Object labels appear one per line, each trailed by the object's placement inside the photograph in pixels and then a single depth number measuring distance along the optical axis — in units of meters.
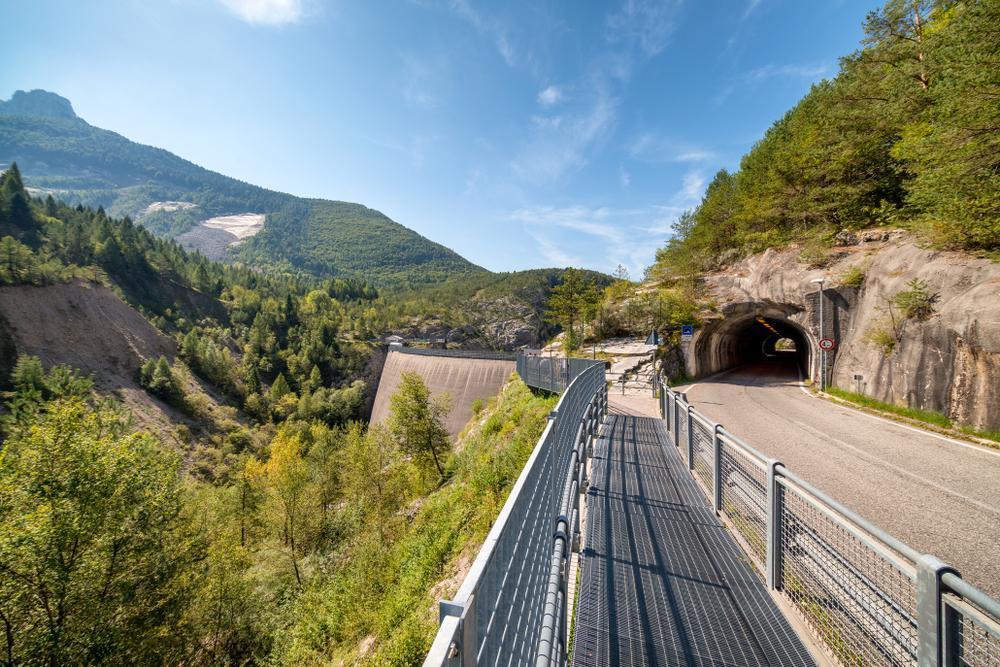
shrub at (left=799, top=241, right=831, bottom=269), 16.98
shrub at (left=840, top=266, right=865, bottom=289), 15.10
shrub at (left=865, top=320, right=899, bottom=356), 12.05
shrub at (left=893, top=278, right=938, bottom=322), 11.08
